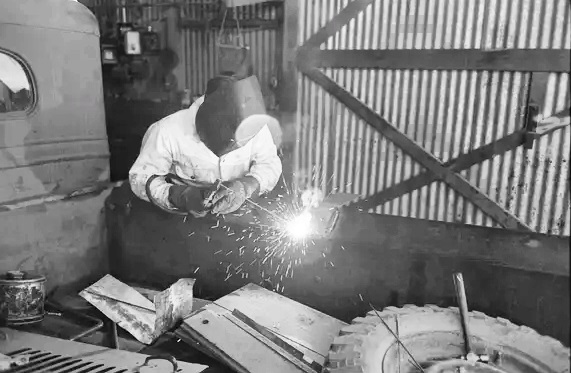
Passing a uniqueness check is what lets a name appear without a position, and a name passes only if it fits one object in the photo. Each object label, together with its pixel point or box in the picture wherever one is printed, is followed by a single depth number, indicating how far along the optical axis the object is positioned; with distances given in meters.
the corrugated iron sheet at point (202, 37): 3.46
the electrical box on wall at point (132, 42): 3.53
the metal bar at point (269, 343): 2.03
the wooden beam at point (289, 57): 4.06
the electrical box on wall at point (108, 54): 3.48
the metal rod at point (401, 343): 1.88
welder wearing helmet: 2.50
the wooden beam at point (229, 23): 3.65
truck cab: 2.71
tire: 1.86
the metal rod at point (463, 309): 1.99
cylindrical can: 2.56
